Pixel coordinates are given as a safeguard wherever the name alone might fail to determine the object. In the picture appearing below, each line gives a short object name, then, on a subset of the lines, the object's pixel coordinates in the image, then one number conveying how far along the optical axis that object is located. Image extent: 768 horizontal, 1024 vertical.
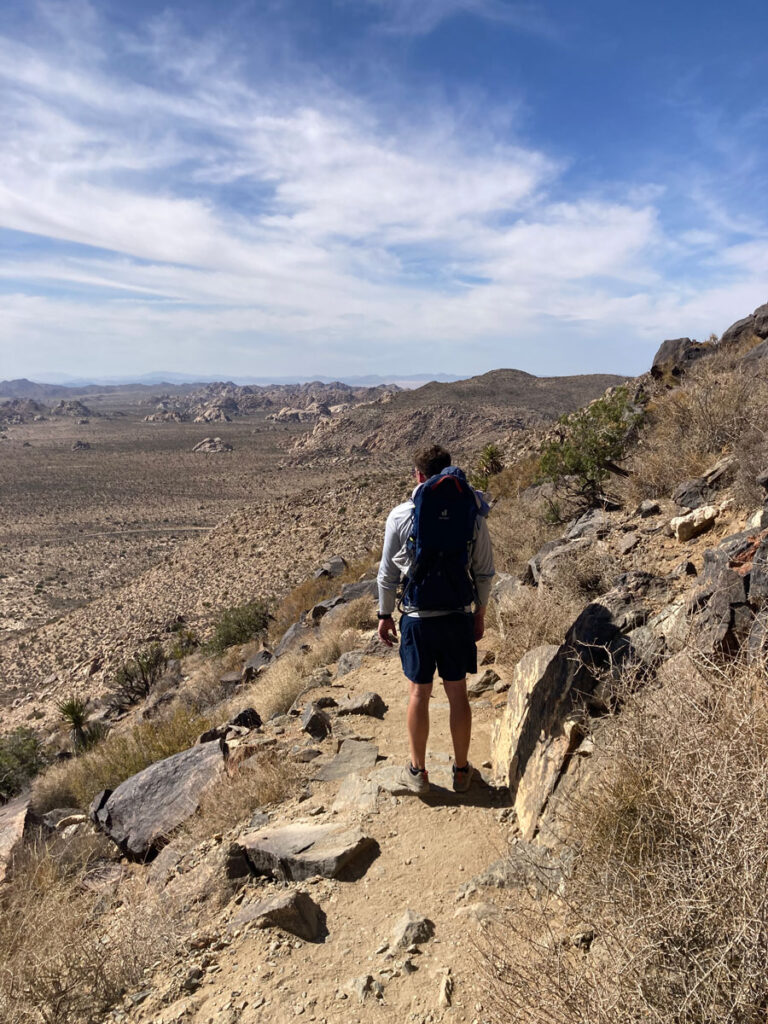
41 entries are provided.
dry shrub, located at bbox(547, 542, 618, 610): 5.64
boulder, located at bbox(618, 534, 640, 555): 5.95
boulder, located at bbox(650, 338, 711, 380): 14.38
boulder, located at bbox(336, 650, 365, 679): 7.18
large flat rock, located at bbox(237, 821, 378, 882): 3.43
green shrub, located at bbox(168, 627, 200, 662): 15.40
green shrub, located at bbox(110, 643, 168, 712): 13.39
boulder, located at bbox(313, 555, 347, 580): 16.23
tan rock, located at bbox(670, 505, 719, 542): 5.36
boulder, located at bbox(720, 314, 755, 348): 13.24
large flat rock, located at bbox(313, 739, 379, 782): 4.63
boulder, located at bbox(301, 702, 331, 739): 5.36
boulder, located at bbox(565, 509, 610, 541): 6.79
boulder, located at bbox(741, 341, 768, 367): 9.68
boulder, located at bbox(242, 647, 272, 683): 9.92
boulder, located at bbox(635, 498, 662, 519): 6.59
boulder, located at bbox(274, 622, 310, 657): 10.21
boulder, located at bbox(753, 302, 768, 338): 12.69
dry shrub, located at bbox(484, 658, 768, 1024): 1.64
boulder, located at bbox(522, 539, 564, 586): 6.85
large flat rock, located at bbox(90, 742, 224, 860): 4.86
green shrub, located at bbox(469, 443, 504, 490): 18.38
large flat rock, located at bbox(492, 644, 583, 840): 3.32
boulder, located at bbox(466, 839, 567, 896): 2.67
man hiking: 3.43
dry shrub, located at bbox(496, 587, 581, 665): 5.37
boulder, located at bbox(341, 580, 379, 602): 10.89
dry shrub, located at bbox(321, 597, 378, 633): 8.93
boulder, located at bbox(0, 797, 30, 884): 5.01
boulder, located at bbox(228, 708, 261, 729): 6.34
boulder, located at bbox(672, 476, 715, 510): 6.00
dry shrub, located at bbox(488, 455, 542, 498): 13.91
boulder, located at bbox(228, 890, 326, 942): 2.99
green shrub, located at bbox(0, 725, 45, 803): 9.55
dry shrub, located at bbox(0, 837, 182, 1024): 2.75
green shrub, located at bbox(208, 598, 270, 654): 14.30
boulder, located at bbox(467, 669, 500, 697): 5.50
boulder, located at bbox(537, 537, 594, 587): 6.02
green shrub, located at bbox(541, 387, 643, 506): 8.98
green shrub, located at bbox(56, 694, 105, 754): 10.98
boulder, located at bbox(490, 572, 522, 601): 6.72
